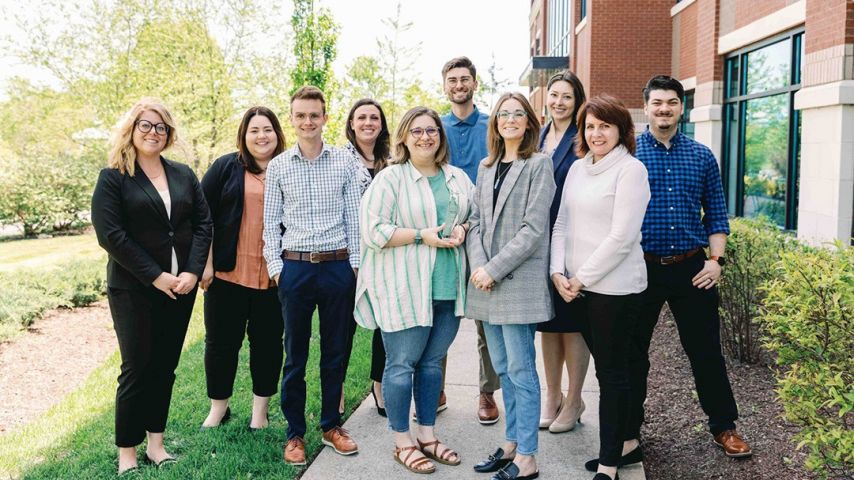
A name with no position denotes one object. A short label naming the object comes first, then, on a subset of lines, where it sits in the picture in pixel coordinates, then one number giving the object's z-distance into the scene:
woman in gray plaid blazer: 3.95
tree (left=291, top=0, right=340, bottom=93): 12.06
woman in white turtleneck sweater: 3.77
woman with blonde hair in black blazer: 4.05
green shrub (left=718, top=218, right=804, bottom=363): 5.62
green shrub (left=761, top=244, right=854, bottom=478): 3.08
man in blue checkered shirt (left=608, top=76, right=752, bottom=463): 4.24
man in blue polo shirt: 5.20
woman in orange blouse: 4.64
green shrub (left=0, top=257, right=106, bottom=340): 8.52
